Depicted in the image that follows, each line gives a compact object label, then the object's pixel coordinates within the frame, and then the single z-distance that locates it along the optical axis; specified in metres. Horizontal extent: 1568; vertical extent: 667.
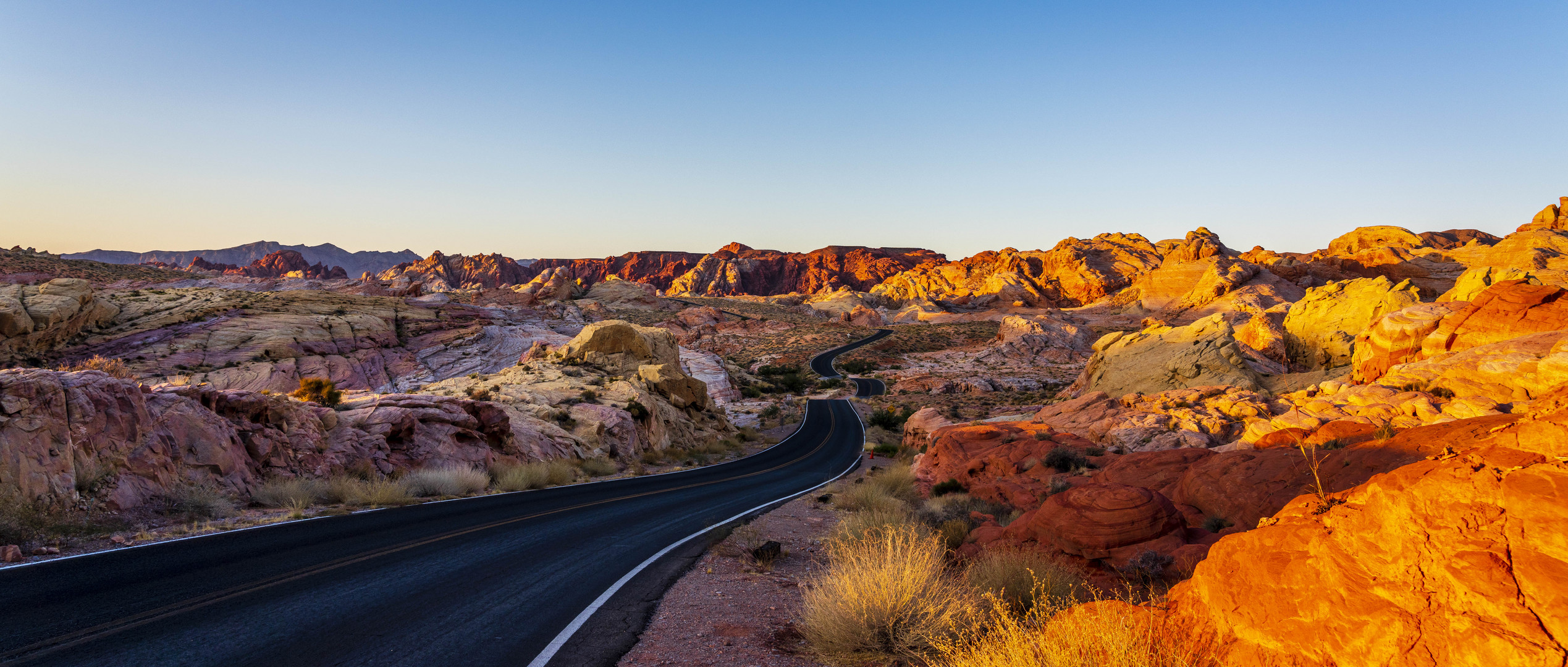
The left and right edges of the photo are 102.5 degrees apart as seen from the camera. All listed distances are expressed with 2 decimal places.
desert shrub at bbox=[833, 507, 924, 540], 10.01
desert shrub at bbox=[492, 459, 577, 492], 15.95
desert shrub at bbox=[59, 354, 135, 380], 13.38
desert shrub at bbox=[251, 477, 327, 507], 11.38
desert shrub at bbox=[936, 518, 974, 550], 9.65
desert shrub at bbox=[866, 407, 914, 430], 43.41
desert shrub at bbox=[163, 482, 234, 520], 10.06
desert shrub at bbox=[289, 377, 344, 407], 17.00
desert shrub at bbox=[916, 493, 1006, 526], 11.41
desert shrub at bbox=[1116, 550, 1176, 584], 6.63
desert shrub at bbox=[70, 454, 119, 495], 9.36
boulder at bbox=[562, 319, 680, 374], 33.69
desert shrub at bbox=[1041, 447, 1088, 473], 14.69
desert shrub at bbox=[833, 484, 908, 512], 13.44
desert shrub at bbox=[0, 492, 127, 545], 7.58
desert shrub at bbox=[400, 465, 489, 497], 13.91
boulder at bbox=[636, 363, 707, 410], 32.19
